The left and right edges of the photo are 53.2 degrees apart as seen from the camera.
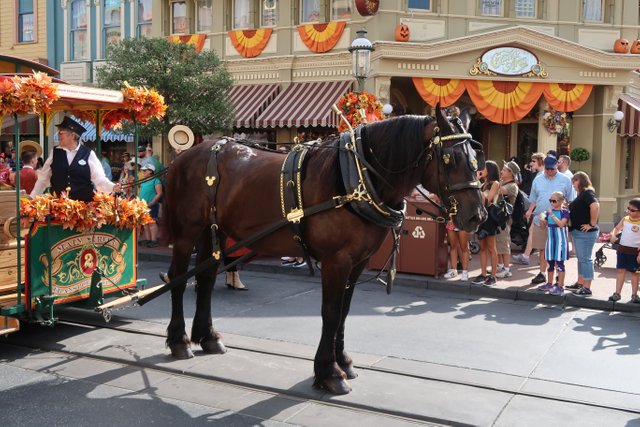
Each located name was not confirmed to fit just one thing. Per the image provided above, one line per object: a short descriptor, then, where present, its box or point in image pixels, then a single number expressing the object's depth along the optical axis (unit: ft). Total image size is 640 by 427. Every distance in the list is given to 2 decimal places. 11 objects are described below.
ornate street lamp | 37.06
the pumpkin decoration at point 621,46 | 55.11
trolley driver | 19.74
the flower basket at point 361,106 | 35.70
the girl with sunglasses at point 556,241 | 28.86
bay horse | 15.06
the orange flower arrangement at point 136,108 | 21.07
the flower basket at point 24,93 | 17.47
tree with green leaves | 46.47
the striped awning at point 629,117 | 56.34
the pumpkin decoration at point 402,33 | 52.34
